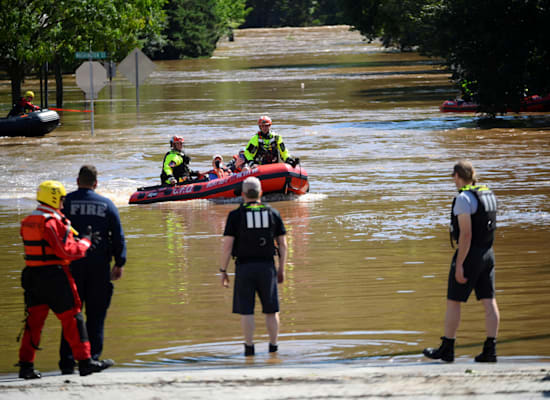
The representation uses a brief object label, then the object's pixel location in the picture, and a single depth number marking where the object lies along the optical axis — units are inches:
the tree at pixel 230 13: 5103.3
